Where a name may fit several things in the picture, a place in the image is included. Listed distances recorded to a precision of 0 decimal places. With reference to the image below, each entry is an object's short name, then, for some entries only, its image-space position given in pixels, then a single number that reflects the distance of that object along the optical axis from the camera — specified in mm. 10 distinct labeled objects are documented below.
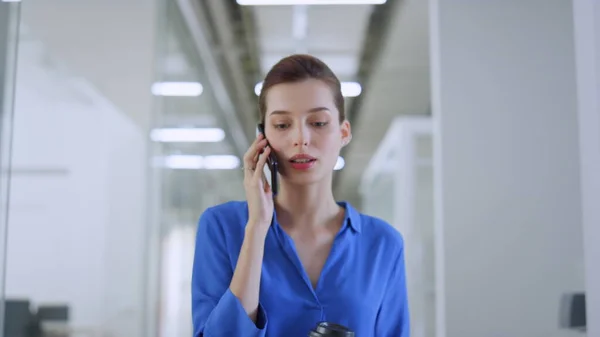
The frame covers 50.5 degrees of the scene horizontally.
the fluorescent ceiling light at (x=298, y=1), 3928
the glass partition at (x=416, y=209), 4703
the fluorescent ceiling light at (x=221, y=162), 7009
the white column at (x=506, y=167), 2682
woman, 1164
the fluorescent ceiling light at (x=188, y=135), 3986
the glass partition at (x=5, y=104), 1986
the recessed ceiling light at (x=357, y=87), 6412
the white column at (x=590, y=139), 1345
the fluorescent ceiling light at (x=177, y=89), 3842
